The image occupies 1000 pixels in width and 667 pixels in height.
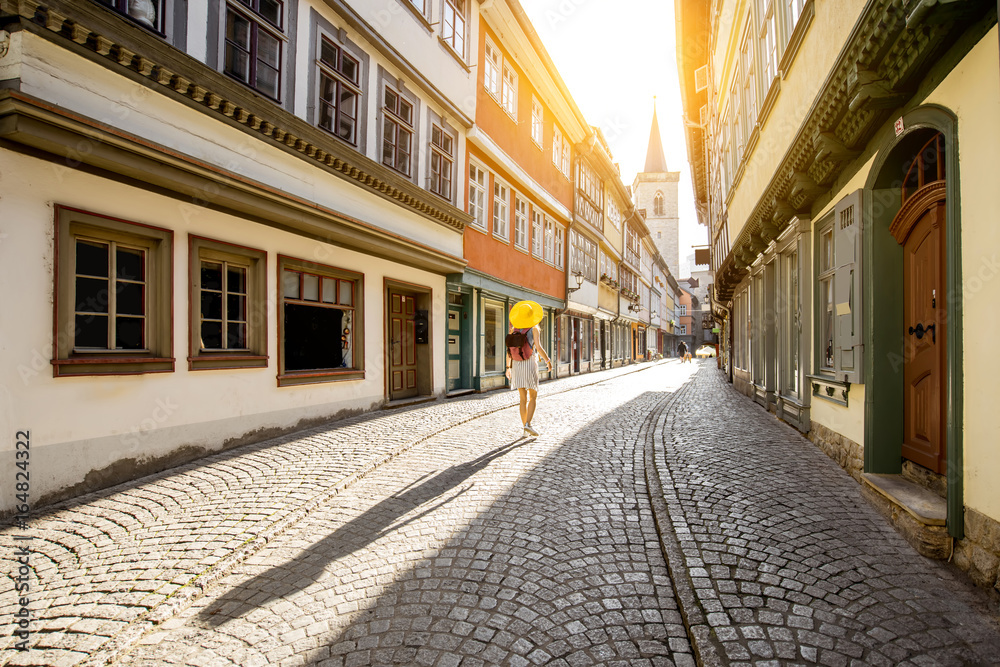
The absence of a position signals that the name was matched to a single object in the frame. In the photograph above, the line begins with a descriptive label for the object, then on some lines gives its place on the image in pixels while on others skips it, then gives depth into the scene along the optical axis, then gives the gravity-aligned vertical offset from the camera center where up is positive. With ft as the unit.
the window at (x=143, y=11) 18.71 +11.13
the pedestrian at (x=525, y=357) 27.14 -0.80
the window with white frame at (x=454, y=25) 40.83 +23.24
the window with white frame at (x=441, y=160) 40.88 +13.32
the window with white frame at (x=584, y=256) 79.00 +12.41
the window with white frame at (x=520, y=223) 58.00 +12.19
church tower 240.12 +60.21
